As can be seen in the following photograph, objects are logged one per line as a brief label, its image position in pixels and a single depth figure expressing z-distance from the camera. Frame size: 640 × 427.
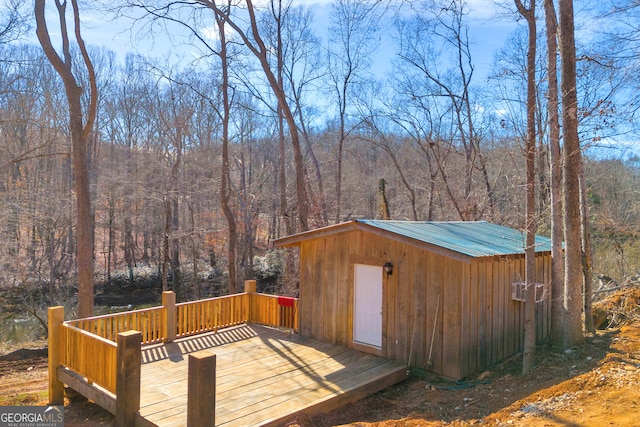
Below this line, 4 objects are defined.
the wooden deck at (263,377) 4.96
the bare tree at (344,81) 18.34
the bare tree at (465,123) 16.53
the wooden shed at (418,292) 6.32
